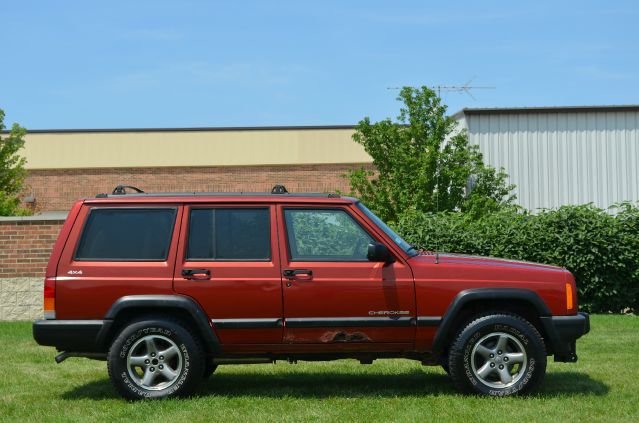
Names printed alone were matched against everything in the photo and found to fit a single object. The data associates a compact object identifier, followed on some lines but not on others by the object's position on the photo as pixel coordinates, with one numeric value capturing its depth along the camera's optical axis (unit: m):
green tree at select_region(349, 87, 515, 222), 26.66
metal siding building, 26.83
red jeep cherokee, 8.72
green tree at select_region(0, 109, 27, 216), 36.81
